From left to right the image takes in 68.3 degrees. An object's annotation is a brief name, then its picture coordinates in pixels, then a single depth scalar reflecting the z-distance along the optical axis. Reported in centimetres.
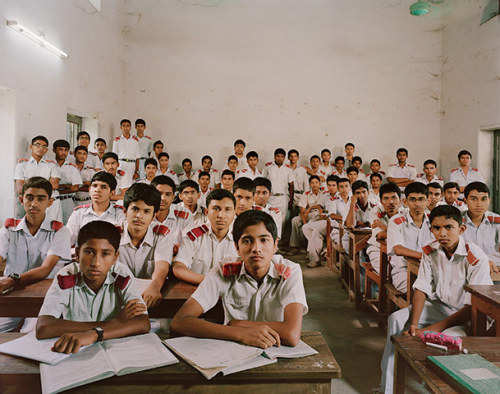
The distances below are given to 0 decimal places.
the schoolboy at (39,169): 433
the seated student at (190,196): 358
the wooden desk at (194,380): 100
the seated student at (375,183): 569
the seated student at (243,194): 307
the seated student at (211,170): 680
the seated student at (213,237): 230
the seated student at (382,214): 331
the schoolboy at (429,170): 641
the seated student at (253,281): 144
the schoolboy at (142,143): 690
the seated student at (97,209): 279
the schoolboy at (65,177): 487
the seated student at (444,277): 196
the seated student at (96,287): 135
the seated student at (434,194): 401
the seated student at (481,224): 295
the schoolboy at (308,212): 622
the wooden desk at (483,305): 156
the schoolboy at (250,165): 677
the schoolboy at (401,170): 693
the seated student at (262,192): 390
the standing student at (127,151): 656
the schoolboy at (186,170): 703
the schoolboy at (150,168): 579
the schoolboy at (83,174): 522
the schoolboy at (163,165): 657
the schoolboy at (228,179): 521
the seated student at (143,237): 213
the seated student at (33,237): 217
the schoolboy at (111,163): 483
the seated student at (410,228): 286
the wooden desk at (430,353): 103
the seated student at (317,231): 512
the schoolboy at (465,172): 616
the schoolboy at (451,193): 417
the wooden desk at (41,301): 162
